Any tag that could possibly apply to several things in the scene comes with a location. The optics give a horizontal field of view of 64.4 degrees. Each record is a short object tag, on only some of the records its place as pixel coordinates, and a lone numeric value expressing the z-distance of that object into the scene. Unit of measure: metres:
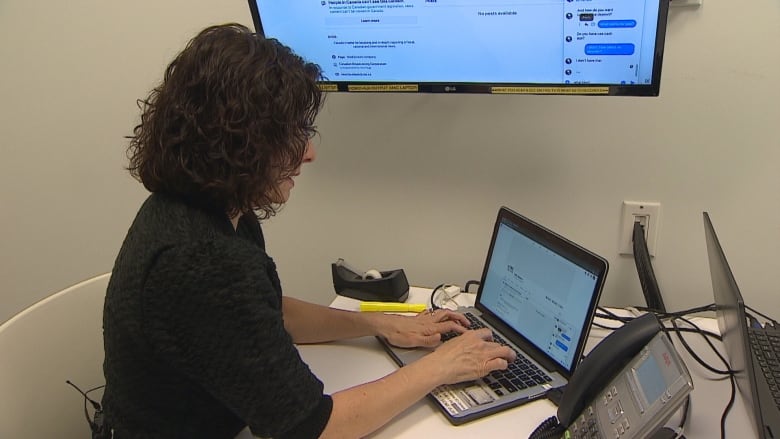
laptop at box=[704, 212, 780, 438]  0.82
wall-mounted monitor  1.06
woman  0.83
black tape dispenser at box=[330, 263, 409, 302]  1.38
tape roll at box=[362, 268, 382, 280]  1.41
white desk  0.95
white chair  1.00
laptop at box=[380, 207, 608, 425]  1.00
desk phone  0.71
